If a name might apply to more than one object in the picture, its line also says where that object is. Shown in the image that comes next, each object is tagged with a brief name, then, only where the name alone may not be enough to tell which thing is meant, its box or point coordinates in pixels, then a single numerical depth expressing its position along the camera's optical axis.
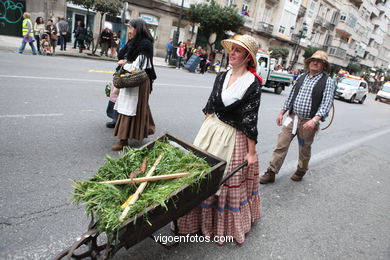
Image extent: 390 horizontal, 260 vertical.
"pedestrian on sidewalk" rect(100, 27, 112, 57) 16.98
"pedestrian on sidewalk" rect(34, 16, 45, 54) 13.97
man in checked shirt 3.82
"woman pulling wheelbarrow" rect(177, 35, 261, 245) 2.54
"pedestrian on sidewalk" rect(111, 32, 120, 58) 17.78
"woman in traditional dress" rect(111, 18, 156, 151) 3.91
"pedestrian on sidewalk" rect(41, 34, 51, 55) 13.79
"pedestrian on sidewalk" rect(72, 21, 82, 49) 17.05
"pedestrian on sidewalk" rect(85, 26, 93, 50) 18.37
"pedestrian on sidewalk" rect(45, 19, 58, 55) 14.19
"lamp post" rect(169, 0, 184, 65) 20.63
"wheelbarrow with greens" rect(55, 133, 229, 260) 1.70
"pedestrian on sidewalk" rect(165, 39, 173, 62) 20.60
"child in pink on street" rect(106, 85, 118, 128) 4.80
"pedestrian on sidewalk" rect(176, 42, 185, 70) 19.48
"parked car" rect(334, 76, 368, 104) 19.28
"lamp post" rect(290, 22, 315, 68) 29.95
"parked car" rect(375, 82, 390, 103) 25.70
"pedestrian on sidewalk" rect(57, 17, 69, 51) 15.51
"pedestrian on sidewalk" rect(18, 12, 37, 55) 12.72
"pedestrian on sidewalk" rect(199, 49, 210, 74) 19.81
